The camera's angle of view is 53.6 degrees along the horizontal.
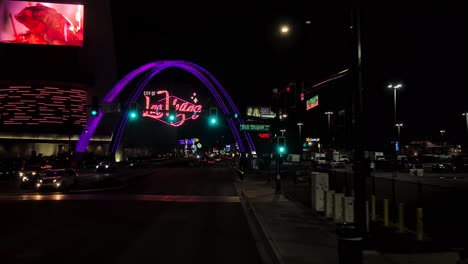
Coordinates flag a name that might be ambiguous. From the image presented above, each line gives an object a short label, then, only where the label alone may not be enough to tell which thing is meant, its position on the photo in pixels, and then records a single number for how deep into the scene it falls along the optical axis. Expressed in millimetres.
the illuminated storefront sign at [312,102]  15646
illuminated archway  74500
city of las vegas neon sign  99625
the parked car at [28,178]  31500
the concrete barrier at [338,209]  13914
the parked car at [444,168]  50500
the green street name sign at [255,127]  32375
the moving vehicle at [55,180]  28156
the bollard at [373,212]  14445
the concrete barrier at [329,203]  15083
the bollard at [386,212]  13573
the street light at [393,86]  51756
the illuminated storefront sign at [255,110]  45281
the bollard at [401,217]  12242
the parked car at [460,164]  52684
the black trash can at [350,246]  6961
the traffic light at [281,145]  27000
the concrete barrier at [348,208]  13443
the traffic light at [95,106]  33906
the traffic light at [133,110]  38966
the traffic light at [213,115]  39844
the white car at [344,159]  72850
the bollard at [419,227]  11031
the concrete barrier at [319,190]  16641
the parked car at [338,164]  64569
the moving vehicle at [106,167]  51500
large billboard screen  87062
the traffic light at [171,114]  41375
